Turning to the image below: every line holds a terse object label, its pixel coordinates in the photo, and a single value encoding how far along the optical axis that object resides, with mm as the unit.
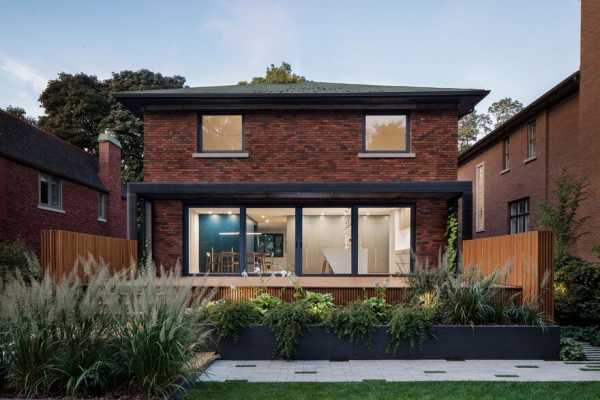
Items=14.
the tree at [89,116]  30219
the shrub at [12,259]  9967
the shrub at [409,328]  7184
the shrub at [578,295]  9500
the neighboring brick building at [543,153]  12609
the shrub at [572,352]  7301
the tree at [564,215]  11781
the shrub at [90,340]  4465
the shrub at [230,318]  7215
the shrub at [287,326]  7148
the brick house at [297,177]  12188
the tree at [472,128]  47625
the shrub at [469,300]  7465
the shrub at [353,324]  7207
